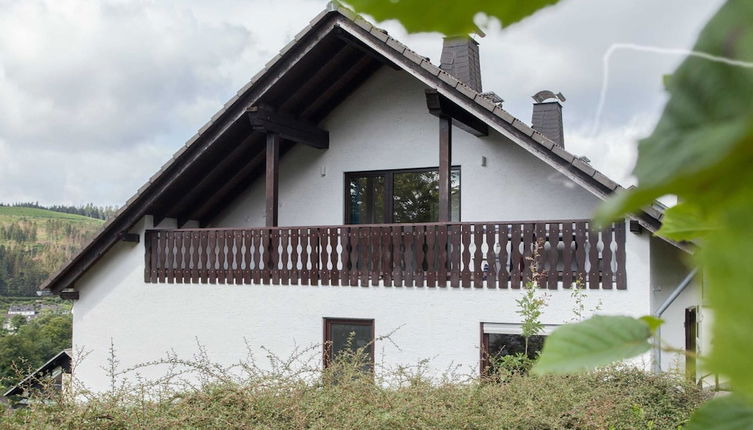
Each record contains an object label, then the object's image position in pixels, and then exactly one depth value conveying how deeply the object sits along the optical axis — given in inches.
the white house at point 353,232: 349.1
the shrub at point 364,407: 195.6
